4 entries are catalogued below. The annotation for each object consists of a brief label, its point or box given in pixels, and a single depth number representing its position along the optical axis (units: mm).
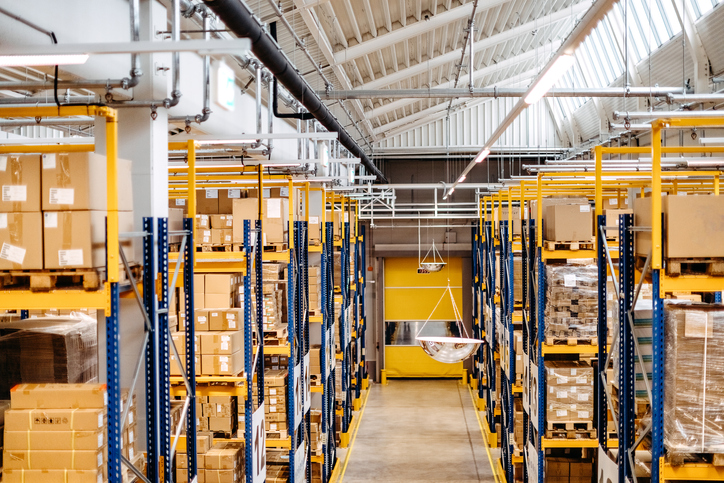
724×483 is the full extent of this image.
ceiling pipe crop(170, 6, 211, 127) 6871
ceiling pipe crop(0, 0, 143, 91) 5312
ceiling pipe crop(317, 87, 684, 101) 9328
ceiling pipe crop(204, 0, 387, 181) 4816
